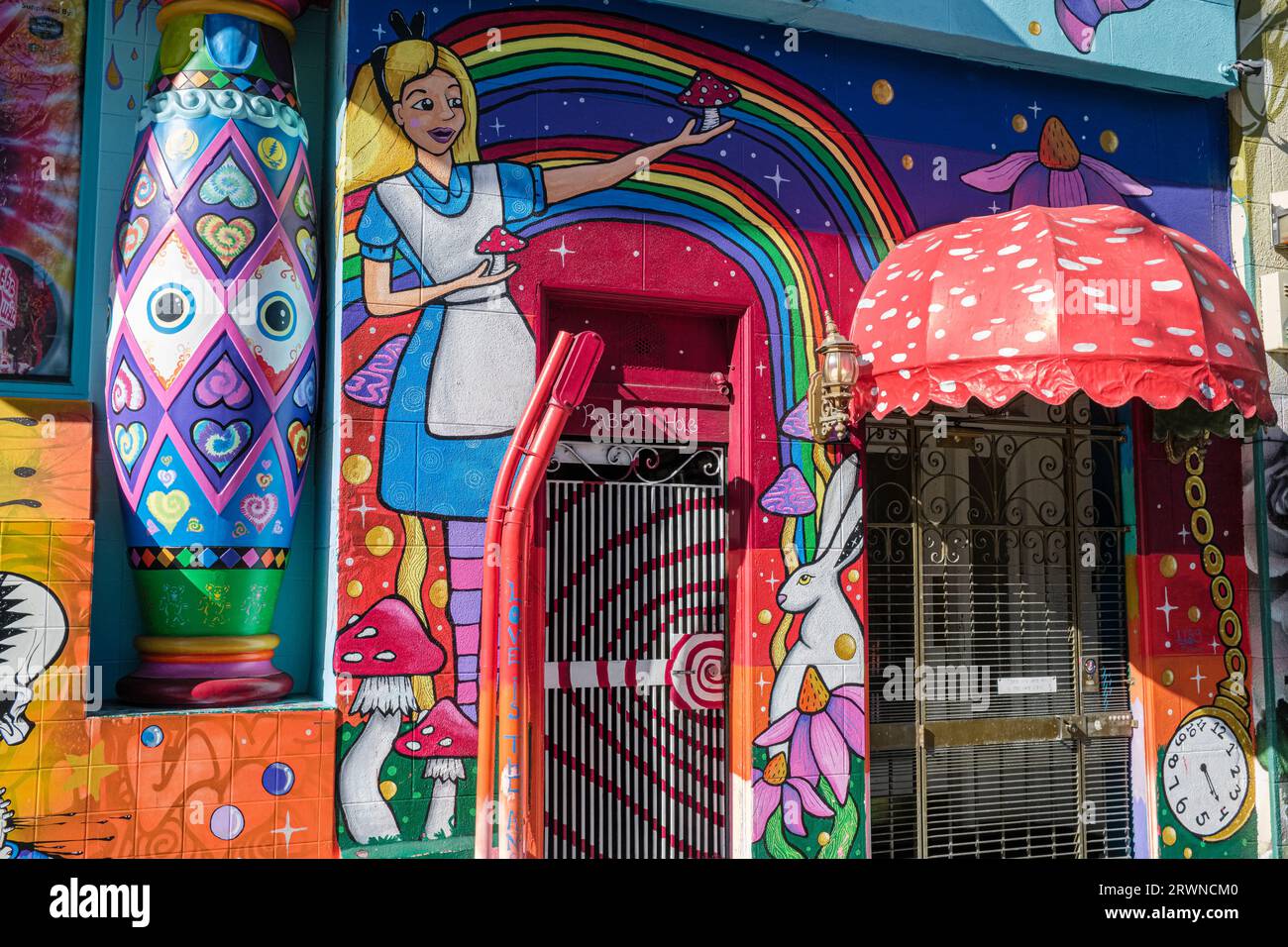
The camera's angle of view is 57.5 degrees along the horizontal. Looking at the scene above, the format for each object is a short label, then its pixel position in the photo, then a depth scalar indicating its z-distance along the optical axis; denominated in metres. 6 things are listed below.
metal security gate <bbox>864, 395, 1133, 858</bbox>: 6.88
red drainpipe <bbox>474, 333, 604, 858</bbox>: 5.41
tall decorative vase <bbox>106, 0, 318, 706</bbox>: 5.47
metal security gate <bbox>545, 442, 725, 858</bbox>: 6.18
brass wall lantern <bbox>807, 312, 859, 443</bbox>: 6.28
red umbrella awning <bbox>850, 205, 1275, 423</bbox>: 5.63
